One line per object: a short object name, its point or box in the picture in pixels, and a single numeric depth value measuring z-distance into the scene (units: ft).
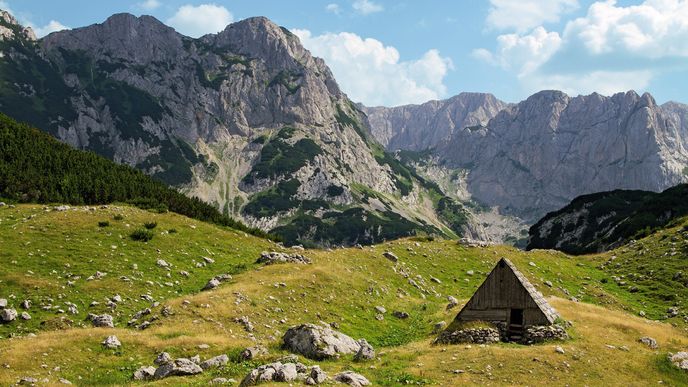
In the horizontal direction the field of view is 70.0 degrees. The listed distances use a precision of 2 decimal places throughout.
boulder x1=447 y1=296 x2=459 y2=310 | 133.45
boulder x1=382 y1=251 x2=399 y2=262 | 179.01
